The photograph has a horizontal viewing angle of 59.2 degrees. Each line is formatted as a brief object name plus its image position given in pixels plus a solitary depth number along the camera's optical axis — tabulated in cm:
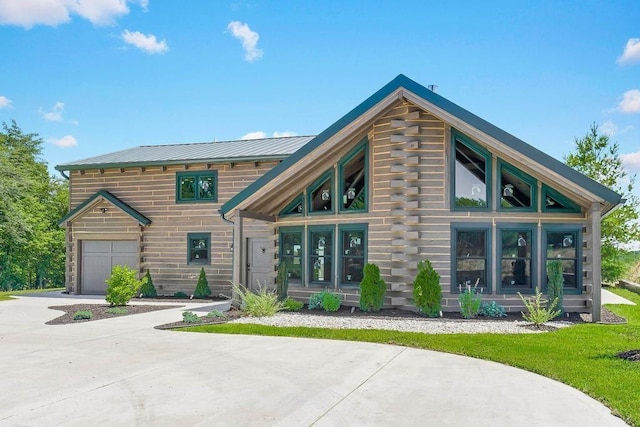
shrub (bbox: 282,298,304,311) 1385
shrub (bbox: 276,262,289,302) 1462
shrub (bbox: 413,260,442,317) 1260
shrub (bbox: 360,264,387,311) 1317
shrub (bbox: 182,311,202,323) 1190
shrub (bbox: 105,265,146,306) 1465
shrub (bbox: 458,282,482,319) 1245
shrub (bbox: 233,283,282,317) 1279
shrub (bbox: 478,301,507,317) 1275
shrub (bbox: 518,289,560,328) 1122
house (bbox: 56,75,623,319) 1287
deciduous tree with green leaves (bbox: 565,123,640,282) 2862
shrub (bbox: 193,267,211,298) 1841
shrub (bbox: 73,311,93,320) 1296
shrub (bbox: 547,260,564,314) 1244
